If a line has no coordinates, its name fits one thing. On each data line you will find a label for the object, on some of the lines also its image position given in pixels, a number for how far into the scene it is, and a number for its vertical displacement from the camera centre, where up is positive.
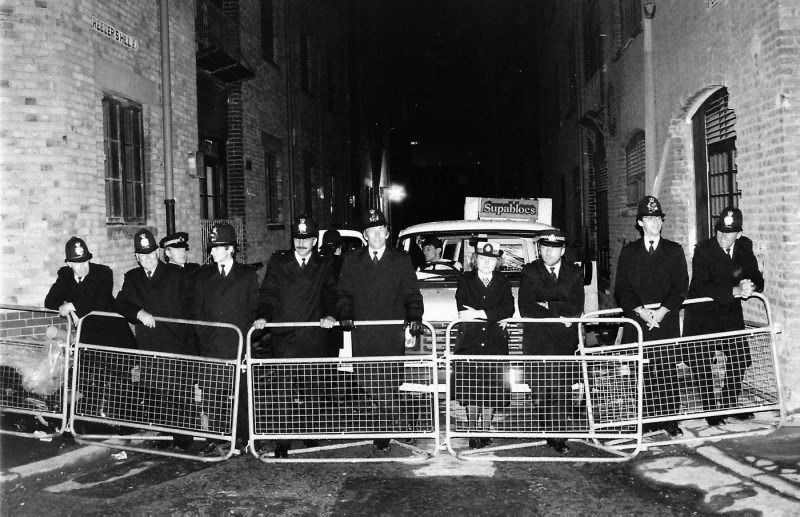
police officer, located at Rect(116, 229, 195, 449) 6.32 -0.27
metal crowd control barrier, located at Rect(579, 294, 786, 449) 5.93 -0.99
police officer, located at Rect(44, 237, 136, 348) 6.77 -0.14
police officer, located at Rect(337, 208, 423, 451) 6.34 -0.16
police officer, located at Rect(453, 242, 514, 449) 6.11 -0.51
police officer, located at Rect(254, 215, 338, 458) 6.42 -0.18
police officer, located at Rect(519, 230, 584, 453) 6.26 -0.29
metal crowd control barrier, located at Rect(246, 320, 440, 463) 5.88 -1.05
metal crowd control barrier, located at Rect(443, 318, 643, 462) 5.83 -1.08
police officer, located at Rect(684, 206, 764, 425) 6.49 -0.19
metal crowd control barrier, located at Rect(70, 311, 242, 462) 6.09 -0.99
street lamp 41.39 +4.45
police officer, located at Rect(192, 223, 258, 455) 6.33 -0.18
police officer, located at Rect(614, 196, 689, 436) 6.37 -0.19
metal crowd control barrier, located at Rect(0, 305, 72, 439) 6.81 -0.87
